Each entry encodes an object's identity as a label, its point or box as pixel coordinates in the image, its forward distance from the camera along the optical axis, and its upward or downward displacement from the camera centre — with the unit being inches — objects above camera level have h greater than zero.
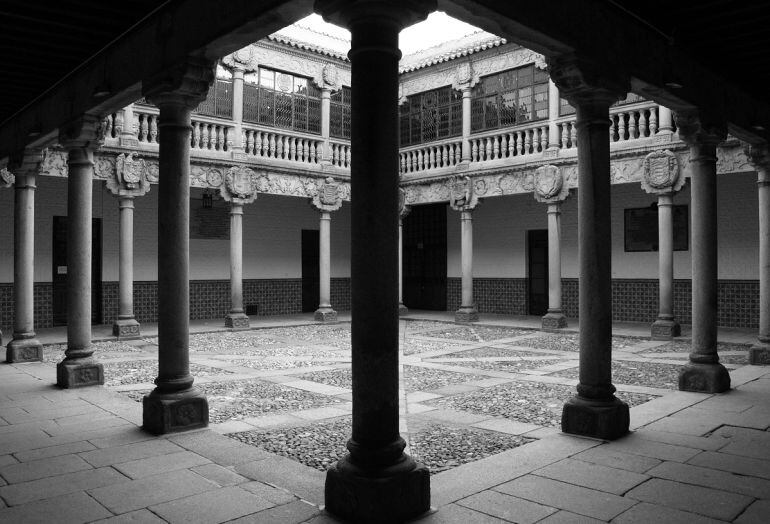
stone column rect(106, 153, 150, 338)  536.4 +47.3
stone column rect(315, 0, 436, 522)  144.6 +1.6
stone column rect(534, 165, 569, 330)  584.1 +39.6
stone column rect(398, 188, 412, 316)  735.1 +44.7
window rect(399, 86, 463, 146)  708.0 +177.6
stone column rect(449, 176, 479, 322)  664.4 +43.2
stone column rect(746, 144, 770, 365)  362.9 +9.9
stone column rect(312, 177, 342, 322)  681.0 +42.9
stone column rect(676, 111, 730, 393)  295.6 -1.3
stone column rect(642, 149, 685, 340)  522.0 +45.6
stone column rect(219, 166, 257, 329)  612.4 +51.3
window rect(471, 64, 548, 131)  631.8 +176.4
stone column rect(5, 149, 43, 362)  393.1 -2.8
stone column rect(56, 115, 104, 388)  303.4 +5.4
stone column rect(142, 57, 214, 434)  227.6 +9.0
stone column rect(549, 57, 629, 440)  218.8 +6.2
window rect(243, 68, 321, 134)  654.5 +181.7
